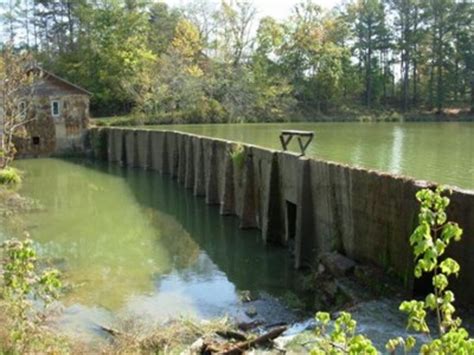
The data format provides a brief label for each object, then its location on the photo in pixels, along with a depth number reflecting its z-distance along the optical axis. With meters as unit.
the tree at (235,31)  69.25
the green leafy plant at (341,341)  3.36
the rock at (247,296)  12.23
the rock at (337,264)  11.54
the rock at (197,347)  8.55
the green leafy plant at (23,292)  6.70
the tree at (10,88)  31.45
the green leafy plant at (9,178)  27.56
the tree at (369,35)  74.12
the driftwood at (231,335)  9.21
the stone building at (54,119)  41.56
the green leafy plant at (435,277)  3.38
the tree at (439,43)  71.19
